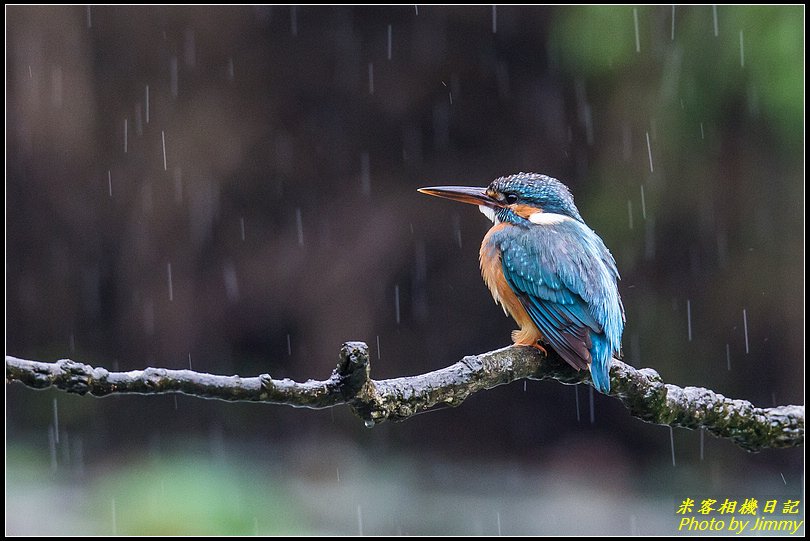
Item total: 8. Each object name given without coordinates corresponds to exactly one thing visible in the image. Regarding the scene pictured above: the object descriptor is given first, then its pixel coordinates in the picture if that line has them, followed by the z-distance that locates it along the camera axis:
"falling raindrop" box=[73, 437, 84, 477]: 12.76
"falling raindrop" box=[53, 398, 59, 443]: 12.69
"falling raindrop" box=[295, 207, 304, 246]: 11.56
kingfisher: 4.40
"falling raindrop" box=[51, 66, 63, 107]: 11.31
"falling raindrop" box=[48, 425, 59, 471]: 12.74
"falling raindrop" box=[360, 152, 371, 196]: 11.41
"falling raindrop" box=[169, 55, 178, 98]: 11.37
